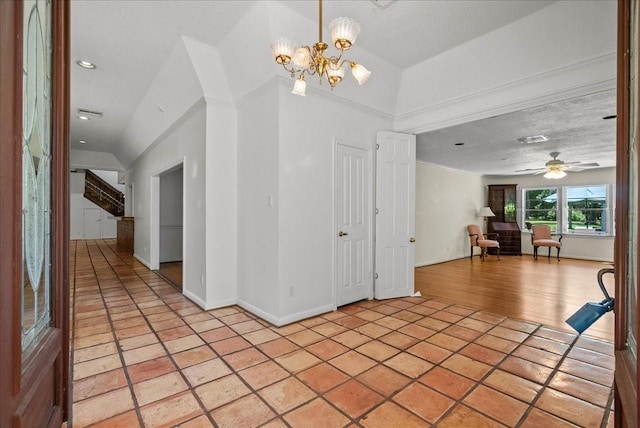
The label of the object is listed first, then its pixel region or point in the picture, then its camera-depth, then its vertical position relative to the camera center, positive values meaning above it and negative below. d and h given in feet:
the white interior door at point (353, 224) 12.35 -0.53
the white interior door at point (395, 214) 13.70 -0.12
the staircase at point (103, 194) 43.06 +2.39
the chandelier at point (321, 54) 6.39 +3.65
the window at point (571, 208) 27.30 +0.36
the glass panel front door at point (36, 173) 3.48 +0.48
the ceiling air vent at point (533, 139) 16.72 +4.13
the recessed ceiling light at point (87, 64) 12.34 +6.04
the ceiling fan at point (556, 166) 20.31 +3.18
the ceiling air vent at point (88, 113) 17.93 +5.94
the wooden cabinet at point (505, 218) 30.19 -0.66
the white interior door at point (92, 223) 43.09 -1.82
